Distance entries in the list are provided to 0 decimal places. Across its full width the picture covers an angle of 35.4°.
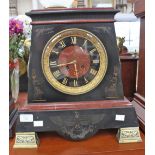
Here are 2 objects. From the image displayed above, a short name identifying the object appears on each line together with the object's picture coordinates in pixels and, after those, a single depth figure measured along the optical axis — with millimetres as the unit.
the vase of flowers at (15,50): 1085
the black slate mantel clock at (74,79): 846
